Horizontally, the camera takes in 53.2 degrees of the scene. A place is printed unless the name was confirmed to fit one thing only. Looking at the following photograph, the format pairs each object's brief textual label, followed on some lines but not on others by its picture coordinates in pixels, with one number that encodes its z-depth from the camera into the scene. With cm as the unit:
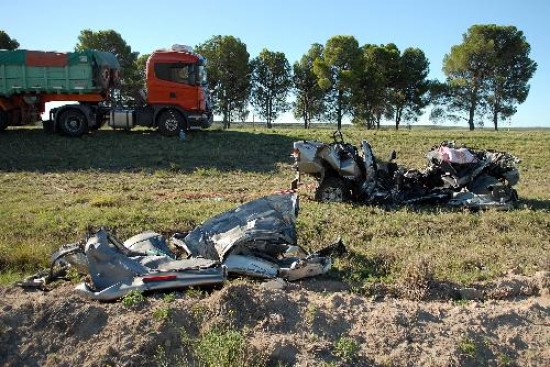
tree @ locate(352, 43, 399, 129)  3956
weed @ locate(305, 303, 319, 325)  490
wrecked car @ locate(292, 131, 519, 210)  1008
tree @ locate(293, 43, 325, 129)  4231
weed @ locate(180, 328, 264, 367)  436
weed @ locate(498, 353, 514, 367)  452
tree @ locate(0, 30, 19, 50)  3584
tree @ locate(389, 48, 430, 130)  4122
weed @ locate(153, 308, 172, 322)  486
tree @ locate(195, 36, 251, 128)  3816
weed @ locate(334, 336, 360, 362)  453
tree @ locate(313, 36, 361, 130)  3984
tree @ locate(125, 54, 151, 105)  3656
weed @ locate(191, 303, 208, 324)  493
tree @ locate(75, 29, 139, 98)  3722
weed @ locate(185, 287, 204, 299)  532
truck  1947
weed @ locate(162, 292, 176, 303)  516
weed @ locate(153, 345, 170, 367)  456
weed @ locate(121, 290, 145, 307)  505
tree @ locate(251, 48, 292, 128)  4150
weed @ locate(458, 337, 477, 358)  456
